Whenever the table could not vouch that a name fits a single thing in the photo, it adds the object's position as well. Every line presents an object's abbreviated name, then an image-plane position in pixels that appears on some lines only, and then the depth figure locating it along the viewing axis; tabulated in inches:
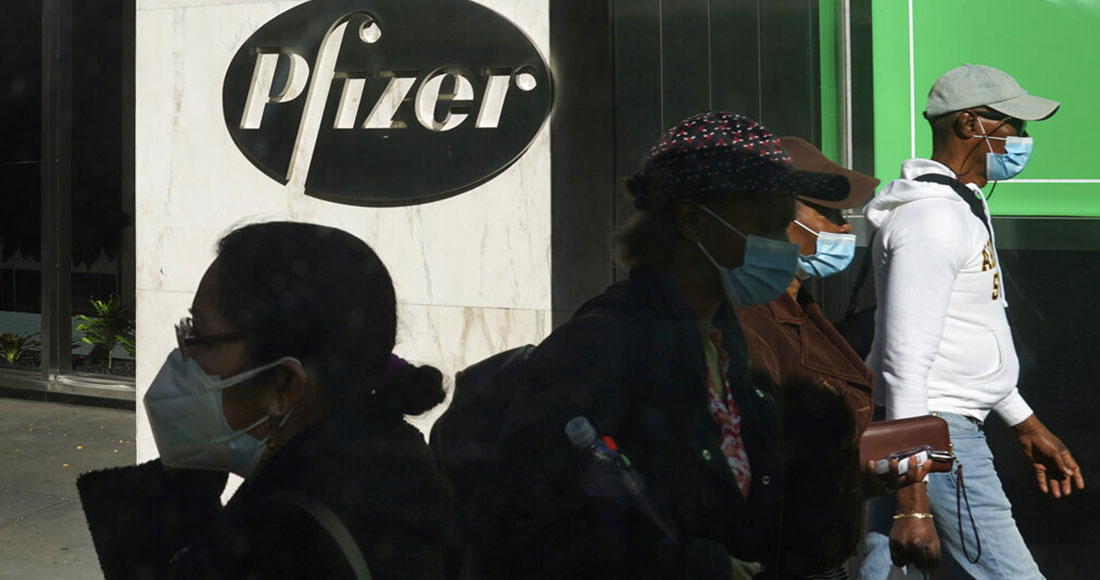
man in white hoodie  111.3
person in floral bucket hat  71.3
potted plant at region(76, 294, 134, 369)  353.4
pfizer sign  154.8
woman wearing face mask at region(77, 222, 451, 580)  68.6
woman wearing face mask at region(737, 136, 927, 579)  90.6
